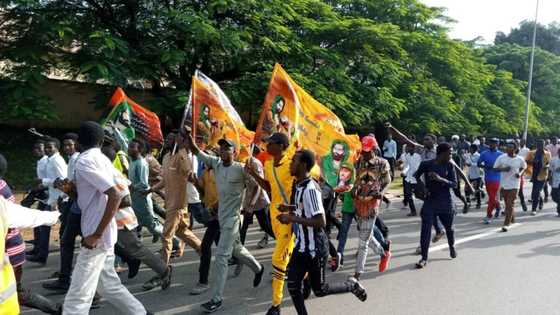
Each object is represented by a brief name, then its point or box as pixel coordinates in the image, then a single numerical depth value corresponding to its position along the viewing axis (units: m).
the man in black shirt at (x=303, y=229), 4.12
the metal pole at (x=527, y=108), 24.07
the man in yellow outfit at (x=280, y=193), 4.55
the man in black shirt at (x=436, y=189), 6.53
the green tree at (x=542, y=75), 33.55
